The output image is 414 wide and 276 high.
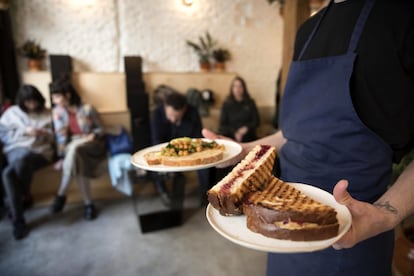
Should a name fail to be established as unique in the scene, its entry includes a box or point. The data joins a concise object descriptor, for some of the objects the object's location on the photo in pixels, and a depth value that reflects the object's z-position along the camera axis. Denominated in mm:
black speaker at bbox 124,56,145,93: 3457
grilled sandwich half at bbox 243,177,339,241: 508
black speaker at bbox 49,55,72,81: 3166
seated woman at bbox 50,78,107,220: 2611
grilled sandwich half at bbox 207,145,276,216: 579
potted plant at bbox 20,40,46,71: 3051
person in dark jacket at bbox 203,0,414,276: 655
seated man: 2316
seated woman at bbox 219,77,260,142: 3535
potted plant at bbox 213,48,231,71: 3785
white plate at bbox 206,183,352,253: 473
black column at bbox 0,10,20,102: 2967
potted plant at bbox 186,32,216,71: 3740
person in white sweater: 2426
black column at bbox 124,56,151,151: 3171
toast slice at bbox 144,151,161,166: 897
